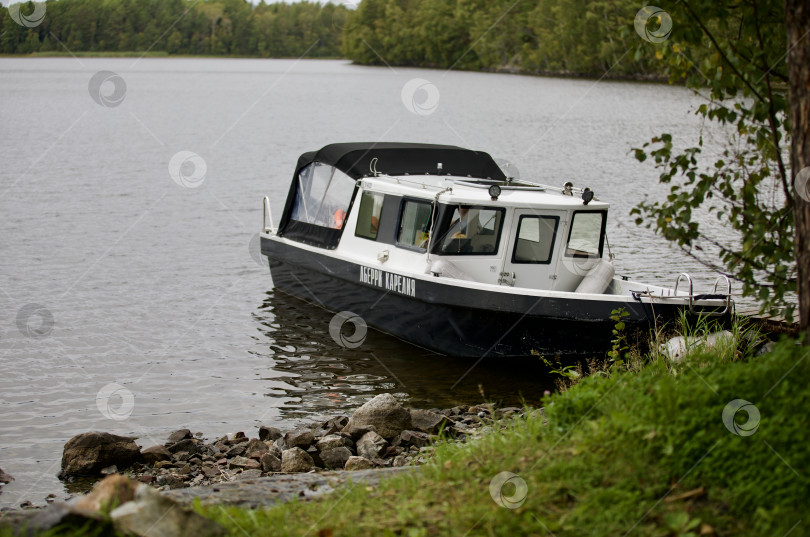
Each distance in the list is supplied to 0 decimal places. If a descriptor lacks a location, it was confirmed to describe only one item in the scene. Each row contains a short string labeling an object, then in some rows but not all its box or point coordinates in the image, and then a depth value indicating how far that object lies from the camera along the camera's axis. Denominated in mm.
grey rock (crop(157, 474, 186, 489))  9711
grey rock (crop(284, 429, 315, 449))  10523
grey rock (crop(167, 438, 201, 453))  10797
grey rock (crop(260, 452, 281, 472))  9938
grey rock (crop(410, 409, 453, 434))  11281
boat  12688
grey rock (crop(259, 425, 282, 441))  11266
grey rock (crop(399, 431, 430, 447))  10654
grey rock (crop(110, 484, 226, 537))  5129
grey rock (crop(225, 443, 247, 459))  10633
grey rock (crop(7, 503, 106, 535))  5090
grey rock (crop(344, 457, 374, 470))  9750
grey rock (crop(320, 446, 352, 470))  10078
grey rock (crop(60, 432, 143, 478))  10258
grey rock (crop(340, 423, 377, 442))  10742
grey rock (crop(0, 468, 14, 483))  10098
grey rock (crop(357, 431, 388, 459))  10281
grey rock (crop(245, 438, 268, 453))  10633
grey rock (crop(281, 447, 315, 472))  9788
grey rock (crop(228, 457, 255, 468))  10172
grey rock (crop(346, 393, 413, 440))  10977
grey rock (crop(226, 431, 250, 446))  11109
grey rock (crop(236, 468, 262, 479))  9689
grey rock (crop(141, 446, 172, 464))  10516
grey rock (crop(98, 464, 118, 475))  10211
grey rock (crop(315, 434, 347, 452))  10375
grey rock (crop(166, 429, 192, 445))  11156
